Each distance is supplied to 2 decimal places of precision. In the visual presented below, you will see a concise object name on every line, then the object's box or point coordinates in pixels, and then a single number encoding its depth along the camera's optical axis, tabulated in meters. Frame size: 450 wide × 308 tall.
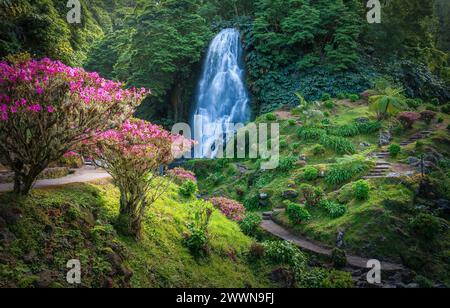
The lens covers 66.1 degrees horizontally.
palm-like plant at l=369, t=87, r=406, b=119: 19.33
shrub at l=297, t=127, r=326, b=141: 19.55
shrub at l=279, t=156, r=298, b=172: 17.59
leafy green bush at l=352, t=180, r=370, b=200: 13.36
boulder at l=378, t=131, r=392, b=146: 18.64
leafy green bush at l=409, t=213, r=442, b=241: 11.57
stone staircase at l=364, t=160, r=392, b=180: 14.81
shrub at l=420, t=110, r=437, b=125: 20.78
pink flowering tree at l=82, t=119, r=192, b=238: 7.77
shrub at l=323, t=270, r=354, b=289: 9.43
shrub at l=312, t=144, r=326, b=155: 18.22
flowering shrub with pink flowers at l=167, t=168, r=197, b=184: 9.59
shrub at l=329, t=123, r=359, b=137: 19.69
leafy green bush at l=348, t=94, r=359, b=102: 23.97
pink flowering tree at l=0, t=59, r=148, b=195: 6.63
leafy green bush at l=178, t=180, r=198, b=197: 13.28
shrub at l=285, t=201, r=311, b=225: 13.56
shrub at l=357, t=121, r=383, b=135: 19.94
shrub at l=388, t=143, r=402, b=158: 16.55
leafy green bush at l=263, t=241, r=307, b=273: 10.55
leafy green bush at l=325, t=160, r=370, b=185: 15.28
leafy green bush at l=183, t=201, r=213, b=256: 9.26
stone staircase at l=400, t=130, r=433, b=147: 18.66
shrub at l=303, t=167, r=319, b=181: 15.88
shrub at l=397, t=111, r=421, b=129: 20.00
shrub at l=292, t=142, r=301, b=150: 19.14
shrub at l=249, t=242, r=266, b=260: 10.62
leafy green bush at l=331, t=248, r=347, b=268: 10.83
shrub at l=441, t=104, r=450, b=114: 23.83
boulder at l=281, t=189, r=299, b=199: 15.34
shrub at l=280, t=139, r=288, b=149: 19.64
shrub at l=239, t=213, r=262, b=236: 13.08
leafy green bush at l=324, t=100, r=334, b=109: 22.89
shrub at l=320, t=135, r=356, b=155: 18.11
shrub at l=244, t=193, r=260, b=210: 16.23
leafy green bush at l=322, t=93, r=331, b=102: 24.25
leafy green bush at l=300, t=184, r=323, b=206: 14.29
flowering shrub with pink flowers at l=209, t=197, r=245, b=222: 13.76
